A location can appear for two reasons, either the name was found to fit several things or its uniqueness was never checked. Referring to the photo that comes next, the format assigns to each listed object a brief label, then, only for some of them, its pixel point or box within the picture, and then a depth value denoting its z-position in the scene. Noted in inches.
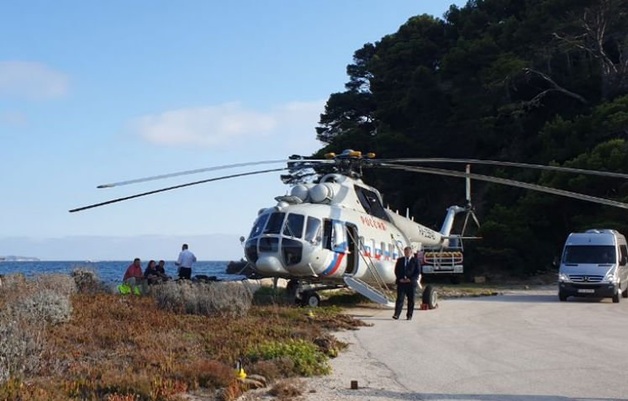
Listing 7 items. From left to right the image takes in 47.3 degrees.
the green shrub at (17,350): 335.6
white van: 853.2
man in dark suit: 644.7
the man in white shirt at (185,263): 871.5
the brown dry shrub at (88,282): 779.4
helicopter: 680.4
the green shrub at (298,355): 369.7
